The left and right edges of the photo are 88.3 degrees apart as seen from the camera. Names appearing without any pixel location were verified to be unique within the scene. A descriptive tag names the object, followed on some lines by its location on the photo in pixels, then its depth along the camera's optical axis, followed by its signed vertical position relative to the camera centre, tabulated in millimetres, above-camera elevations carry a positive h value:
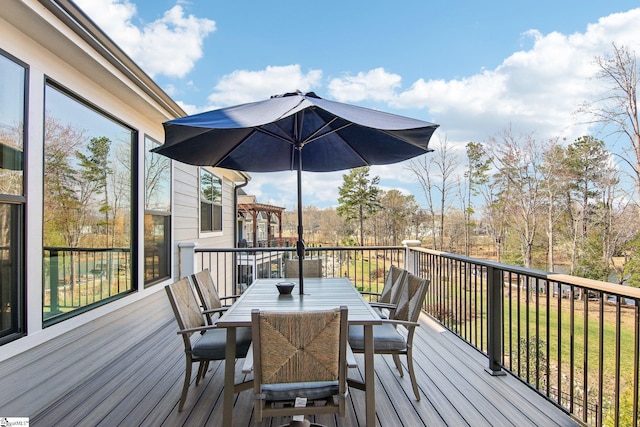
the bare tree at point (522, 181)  16250 +1786
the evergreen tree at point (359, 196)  18156 +1131
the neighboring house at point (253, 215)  13152 +66
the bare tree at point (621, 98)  11727 +4394
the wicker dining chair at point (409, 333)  2422 -923
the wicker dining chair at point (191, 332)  2334 -943
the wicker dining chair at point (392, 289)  2855 -677
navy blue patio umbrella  2203 +678
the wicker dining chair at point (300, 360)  1656 -739
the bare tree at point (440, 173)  16609 +2202
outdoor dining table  2086 -689
